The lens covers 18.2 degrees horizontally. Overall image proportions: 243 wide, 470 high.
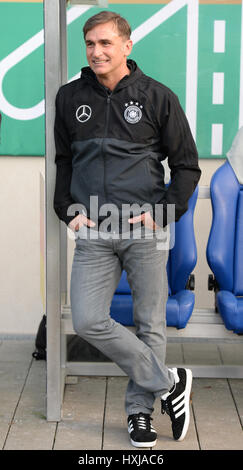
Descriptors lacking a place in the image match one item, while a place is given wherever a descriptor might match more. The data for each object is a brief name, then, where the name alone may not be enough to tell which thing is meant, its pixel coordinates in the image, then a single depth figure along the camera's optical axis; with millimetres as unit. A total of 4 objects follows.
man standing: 2920
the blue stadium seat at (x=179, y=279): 3248
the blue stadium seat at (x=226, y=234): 3387
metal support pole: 3016
